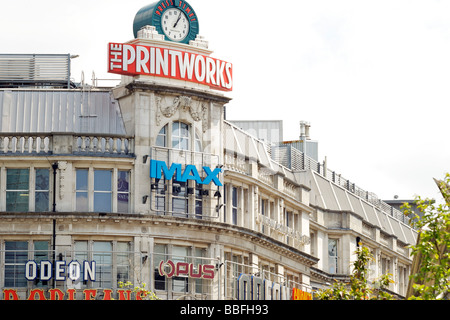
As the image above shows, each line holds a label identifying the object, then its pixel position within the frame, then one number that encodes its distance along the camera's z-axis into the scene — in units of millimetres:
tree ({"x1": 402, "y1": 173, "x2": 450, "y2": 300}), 50625
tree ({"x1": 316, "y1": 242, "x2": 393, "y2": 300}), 57219
